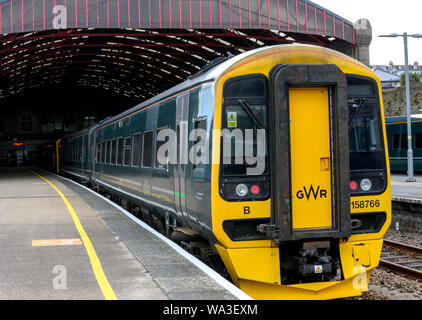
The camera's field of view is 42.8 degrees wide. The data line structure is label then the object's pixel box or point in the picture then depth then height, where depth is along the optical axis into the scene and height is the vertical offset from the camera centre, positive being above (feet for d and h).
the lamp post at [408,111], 74.95 +6.22
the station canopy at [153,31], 84.33 +23.93
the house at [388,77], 300.81 +46.87
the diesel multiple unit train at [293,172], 21.94 -0.62
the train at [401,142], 87.52 +2.20
